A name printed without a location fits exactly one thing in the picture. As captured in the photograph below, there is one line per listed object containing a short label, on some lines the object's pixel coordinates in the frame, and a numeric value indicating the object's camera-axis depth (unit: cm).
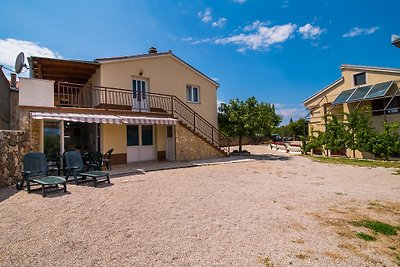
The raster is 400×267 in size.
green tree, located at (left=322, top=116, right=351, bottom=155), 2375
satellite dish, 1484
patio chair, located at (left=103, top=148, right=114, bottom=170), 1586
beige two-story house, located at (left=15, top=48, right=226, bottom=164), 1409
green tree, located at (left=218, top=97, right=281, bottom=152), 2406
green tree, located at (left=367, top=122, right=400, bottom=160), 1995
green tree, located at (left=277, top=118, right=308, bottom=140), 5894
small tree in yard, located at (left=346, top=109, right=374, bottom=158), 2177
